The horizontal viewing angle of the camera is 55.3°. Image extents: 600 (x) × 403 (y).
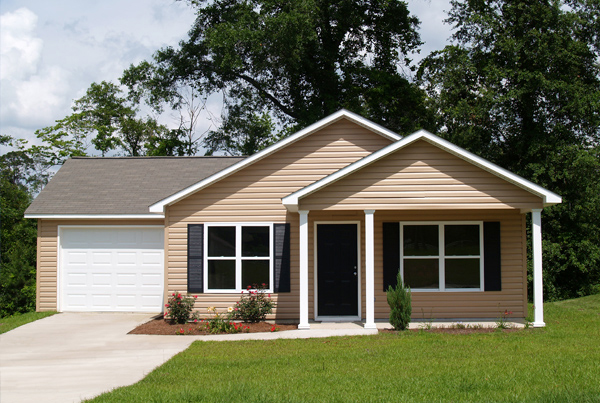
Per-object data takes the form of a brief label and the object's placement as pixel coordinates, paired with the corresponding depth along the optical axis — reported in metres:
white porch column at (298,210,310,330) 11.85
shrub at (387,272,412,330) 11.44
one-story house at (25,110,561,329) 13.11
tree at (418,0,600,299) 20.33
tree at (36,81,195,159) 30.22
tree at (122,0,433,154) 25.53
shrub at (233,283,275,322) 12.87
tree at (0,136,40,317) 16.05
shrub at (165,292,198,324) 12.91
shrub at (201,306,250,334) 12.04
